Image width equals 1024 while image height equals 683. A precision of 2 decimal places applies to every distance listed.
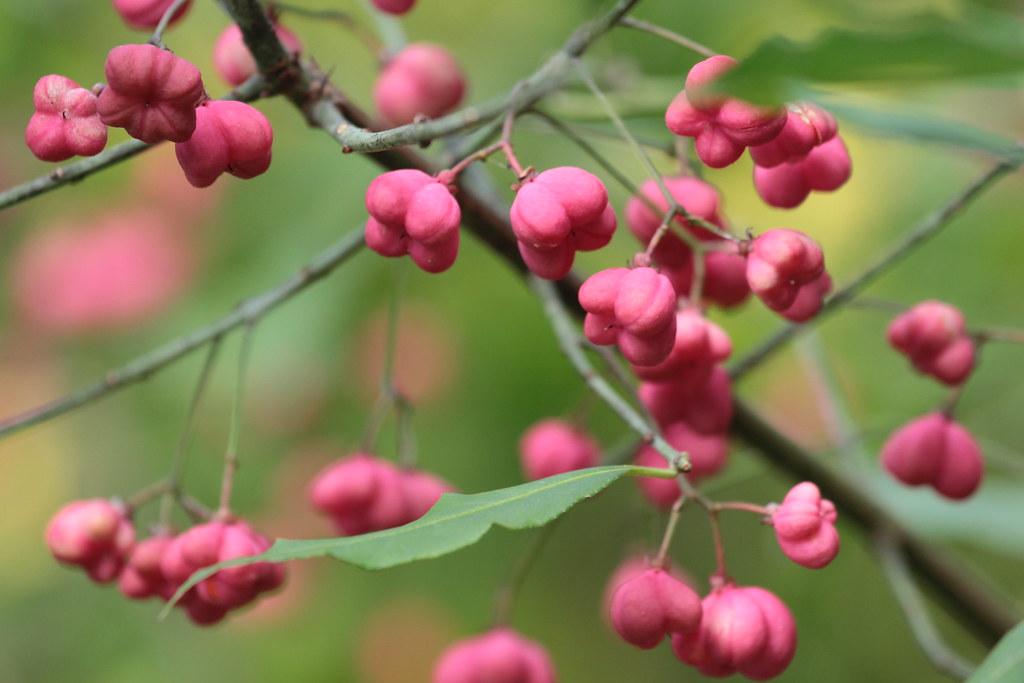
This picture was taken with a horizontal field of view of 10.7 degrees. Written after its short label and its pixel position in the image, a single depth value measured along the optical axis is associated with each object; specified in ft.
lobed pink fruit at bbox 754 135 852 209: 2.29
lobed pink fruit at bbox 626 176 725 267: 2.32
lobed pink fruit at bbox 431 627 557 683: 2.45
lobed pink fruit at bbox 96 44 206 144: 2.18
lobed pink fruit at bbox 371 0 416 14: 2.38
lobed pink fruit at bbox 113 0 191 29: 2.34
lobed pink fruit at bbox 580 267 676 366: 2.22
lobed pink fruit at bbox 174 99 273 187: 2.21
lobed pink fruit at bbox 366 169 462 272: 2.22
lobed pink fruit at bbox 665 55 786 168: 2.20
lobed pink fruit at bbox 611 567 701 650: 2.26
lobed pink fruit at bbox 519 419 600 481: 2.46
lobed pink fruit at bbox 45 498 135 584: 2.37
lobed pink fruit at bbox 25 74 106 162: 2.20
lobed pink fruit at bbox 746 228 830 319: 2.24
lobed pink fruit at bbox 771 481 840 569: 2.25
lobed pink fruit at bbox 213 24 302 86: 2.36
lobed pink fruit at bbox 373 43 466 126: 2.45
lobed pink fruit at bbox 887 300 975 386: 2.37
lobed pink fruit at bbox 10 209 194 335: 3.71
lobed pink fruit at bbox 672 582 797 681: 2.27
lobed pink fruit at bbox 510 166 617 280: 2.21
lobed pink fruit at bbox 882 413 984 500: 2.41
